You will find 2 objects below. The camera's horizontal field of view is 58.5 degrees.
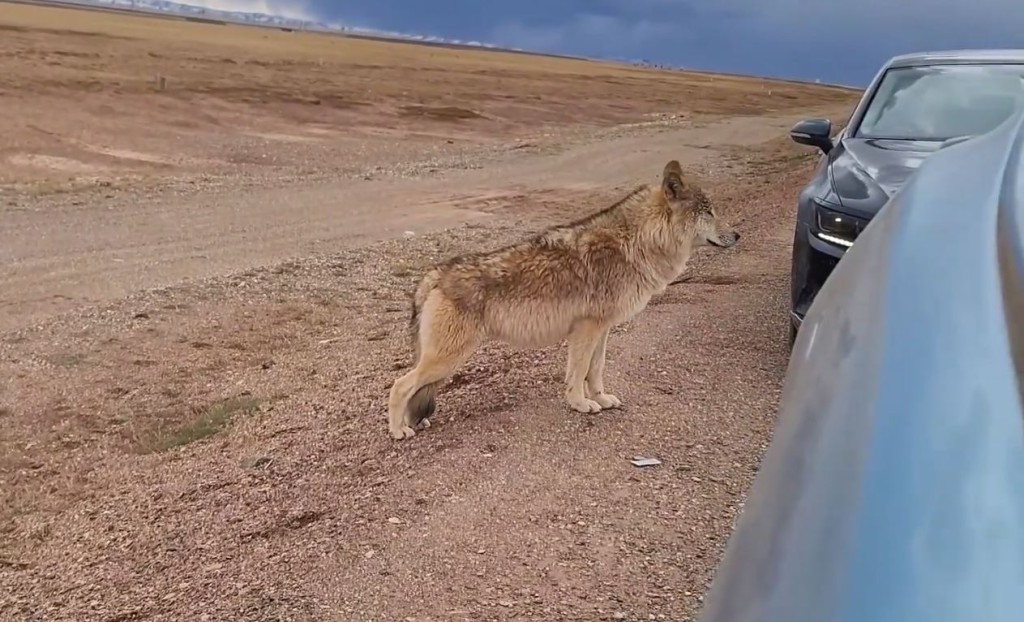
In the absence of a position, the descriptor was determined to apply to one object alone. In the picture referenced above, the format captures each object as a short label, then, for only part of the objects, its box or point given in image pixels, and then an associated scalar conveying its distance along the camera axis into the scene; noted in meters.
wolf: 5.41
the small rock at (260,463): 5.38
